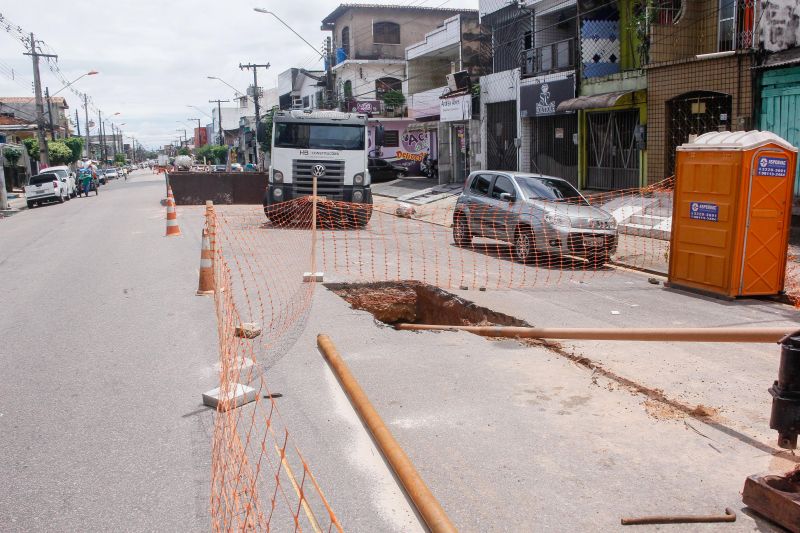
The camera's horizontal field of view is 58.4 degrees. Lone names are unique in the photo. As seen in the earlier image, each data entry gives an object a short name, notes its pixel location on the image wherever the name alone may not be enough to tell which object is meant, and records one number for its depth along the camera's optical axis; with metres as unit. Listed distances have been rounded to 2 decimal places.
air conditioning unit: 30.86
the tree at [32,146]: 52.62
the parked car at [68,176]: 36.97
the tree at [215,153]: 95.94
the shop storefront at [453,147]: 32.80
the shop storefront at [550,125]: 24.25
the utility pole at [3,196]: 31.98
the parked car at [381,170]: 39.94
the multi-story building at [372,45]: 51.81
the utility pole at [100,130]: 108.69
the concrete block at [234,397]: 5.28
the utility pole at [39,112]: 42.30
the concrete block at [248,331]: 7.34
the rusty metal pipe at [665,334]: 4.61
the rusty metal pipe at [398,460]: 2.80
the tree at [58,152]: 56.54
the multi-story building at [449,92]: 31.14
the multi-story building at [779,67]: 15.20
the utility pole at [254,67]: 60.67
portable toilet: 9.70
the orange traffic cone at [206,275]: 9.72
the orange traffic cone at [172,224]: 17.12
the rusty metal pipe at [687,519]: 3.71
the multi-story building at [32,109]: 70.24
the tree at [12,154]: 45.62
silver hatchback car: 13.03
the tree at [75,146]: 65.24
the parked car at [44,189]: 34.44
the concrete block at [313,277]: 10.44
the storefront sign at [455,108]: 30.44
